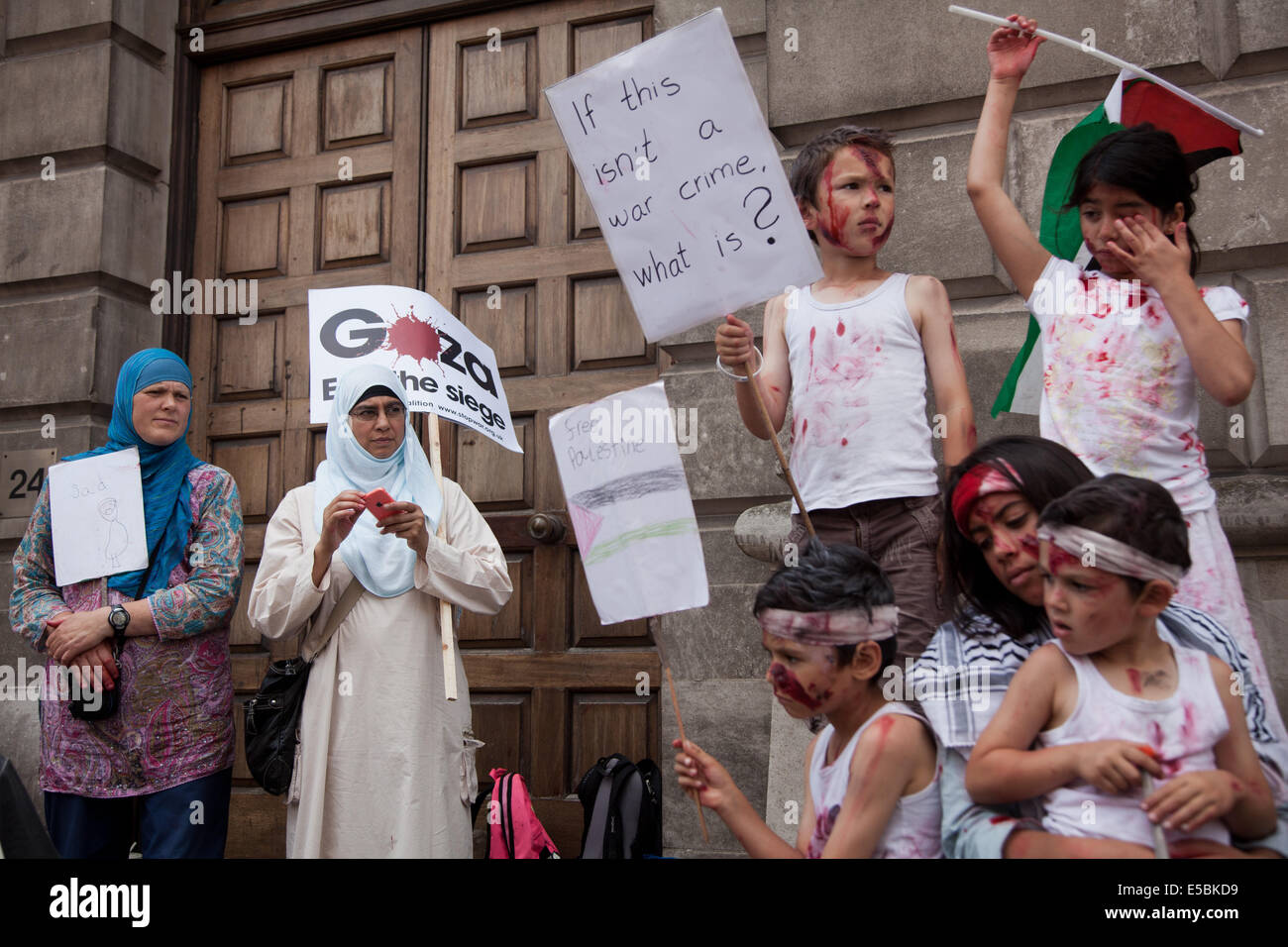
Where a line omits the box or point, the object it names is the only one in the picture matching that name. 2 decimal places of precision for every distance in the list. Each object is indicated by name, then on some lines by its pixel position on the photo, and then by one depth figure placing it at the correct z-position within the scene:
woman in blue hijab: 3.65
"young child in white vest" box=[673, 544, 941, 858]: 2.22
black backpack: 4.29
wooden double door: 5.10
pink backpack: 4.18
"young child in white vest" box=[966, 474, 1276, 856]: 1.99
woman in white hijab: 3.54
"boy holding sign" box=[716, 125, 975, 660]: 3.00
